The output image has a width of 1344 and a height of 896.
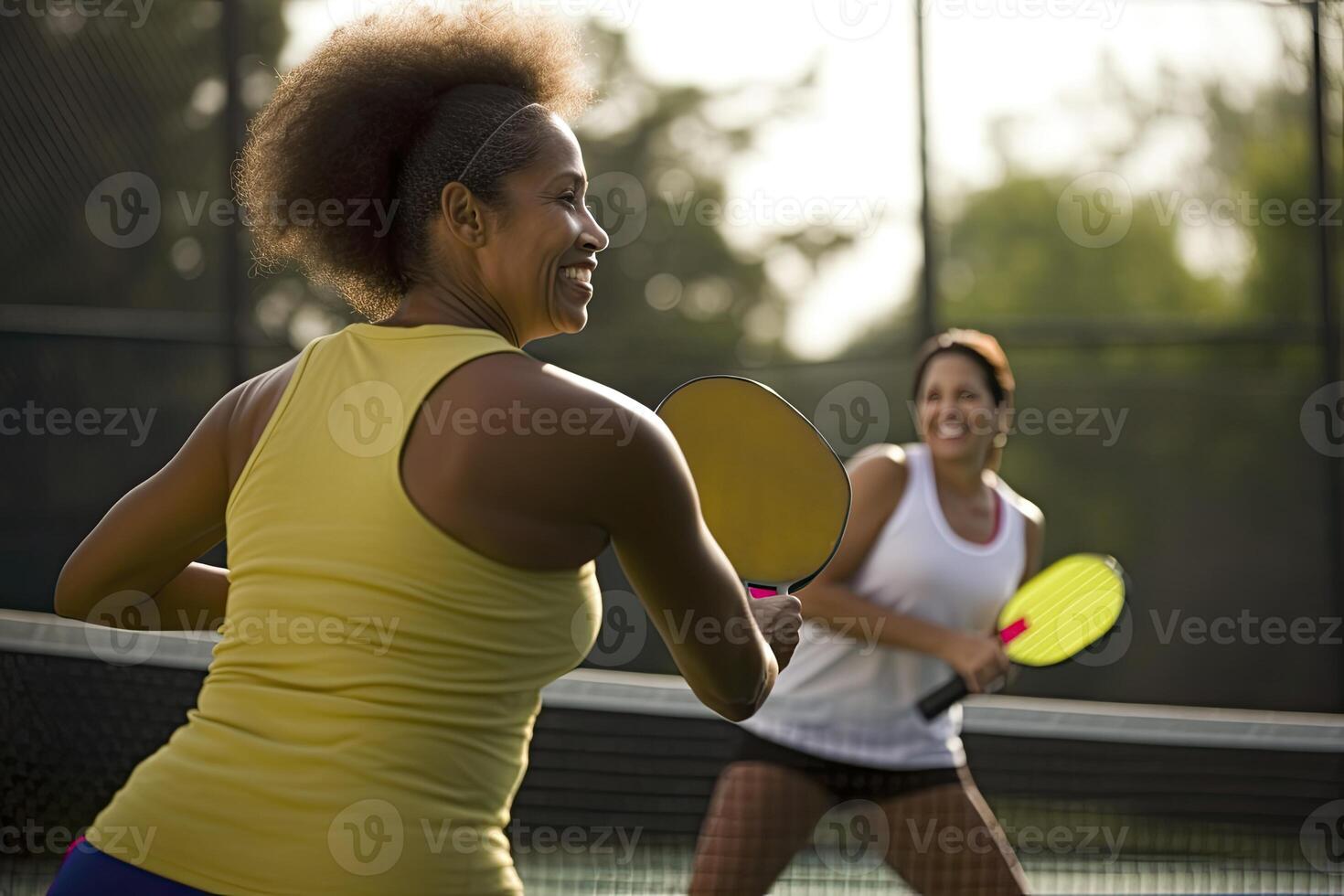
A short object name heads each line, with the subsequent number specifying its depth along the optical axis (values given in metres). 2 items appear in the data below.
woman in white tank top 6.39
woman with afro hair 2.75
